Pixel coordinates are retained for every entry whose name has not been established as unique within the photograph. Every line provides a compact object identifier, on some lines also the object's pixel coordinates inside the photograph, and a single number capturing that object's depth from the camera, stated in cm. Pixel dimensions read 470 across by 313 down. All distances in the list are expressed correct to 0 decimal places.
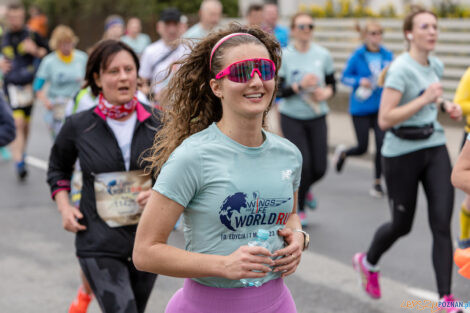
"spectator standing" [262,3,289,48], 1123
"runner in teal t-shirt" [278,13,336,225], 753
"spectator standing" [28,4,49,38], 2421
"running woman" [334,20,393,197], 894
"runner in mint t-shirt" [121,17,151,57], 1550
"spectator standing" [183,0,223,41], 923
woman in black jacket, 388
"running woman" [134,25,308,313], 265
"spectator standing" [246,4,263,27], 1127
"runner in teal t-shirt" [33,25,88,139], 1011
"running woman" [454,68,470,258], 555
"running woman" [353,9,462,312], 505
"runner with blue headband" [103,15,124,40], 1216
